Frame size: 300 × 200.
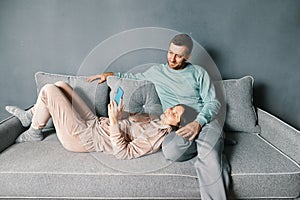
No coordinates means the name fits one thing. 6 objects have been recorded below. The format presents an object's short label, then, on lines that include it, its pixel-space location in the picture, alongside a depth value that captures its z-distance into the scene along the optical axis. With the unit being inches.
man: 57.2
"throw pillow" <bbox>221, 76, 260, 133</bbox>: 77.9
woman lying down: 60.8
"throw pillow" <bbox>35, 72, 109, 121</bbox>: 76.0
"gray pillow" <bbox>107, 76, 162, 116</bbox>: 73.7
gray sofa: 56.5
